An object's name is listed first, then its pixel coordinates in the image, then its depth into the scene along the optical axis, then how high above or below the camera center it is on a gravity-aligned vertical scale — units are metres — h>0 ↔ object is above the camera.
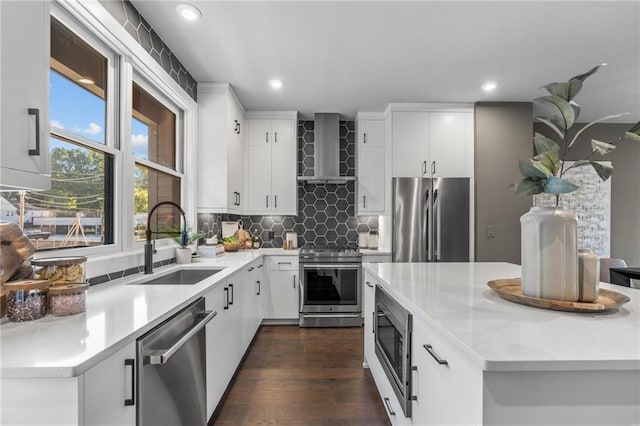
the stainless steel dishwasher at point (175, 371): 1.12 -0.66
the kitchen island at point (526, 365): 0.75 -0.38
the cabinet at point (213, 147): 3.23 +0.71
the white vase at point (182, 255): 2.58 -0.33
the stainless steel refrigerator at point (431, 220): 3.68 -0.05
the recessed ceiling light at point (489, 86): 3.18 +1.35
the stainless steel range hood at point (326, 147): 4.11 +0.90
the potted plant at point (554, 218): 1.09 -0.01
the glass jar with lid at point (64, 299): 1.12 -0.30
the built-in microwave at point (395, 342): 1.39 -0.67
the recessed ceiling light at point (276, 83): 3.12 +1.34
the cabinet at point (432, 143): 3.79 +0.88
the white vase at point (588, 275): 1.10 -0.21
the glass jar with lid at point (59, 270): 1.18 -0.21
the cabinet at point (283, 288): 3.76 -0.87
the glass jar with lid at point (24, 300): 1.06 -0.29
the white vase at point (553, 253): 1.09 -0.13
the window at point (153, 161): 2.31 +0.45
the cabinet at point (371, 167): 4.06 +0.64
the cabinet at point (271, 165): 4.07 +0.66
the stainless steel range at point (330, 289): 3.70 -0.87
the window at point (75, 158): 1.52 +0.32
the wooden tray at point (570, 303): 1.04 -0.30
